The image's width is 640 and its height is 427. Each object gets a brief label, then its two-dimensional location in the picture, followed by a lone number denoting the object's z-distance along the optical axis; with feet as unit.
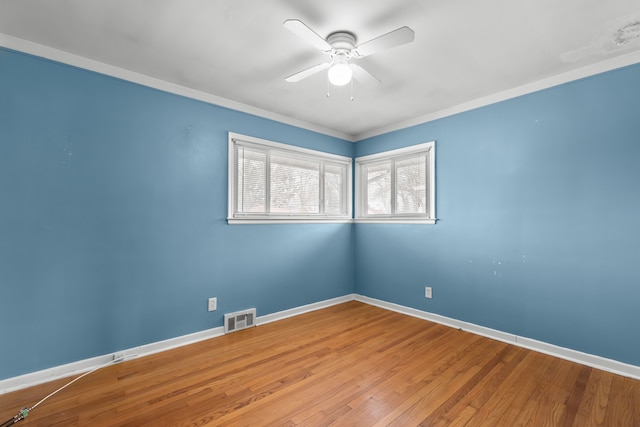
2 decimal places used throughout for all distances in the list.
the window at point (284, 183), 10.79
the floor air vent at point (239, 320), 10.21
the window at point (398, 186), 11.97
